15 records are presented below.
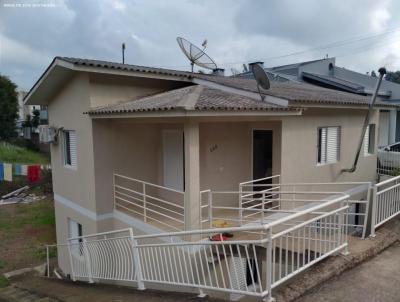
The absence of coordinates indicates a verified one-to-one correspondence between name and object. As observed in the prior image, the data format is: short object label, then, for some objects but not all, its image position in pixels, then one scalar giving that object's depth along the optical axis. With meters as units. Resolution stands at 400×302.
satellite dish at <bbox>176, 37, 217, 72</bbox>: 11.24
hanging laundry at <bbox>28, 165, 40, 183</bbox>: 22.27
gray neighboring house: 18.19
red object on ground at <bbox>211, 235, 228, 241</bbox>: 7.20
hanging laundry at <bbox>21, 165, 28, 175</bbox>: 22.80
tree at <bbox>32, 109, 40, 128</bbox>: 44.00
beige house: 8.96
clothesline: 21.99
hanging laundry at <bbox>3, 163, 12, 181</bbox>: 21.89
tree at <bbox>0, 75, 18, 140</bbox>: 34.81
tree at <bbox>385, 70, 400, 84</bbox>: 45.28
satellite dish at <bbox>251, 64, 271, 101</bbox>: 8.14
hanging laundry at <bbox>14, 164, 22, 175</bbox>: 22.98
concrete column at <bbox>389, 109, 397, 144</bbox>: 17.97
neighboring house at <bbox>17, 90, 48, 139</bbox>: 36.98
